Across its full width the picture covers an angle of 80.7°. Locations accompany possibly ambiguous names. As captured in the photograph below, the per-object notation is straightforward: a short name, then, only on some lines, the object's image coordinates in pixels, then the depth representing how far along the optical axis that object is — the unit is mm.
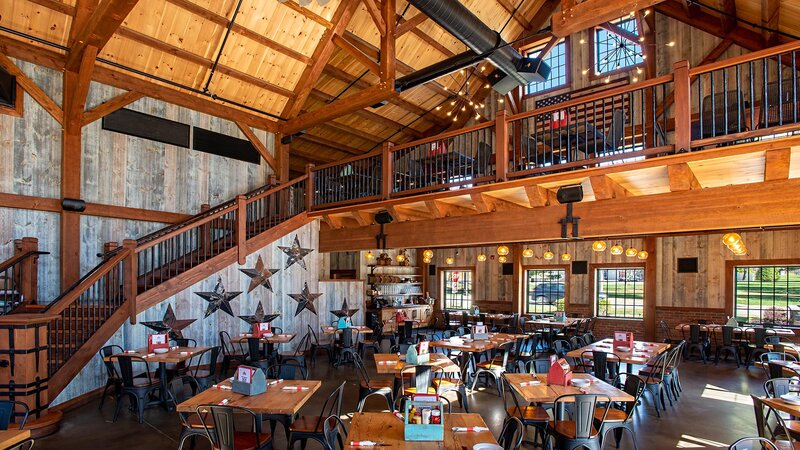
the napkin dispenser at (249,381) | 4543
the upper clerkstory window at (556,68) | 13883
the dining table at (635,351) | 6795
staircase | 6457
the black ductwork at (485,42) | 7652
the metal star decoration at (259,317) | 9617
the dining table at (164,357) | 6234
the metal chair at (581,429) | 4246
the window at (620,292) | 13148
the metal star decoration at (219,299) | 8961
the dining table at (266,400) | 4117
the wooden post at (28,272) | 7500
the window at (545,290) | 14562
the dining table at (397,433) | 3287
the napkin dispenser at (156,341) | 6793
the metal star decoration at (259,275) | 9672
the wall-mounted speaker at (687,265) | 12117
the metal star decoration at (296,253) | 10383
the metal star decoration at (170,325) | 7996
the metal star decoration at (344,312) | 11336
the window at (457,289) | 16641
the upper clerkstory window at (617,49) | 12484
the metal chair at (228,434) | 3797
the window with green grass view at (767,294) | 11102
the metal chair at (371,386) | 4828
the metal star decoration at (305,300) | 10641
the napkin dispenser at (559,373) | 5043
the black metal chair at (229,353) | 8102
